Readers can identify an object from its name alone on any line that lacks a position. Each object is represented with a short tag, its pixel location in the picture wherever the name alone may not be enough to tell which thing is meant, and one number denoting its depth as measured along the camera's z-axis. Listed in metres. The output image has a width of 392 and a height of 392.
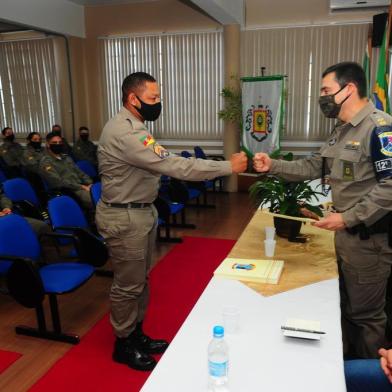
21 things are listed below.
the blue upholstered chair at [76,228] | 2.95
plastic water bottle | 1.15
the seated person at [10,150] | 7.06
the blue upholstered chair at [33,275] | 2.48
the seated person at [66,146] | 7.45
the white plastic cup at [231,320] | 1.48
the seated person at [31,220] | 3.53
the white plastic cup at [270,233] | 2.30
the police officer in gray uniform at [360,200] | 1.99
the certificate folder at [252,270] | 1.91
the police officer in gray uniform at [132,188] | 2.24
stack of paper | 1.41
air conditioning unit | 6.19
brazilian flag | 4.68
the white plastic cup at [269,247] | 2.20
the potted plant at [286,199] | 2.44
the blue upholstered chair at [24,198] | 4.18
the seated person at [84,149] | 7.47
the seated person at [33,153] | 5.73
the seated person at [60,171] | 4.96
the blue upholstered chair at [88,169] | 6.07
